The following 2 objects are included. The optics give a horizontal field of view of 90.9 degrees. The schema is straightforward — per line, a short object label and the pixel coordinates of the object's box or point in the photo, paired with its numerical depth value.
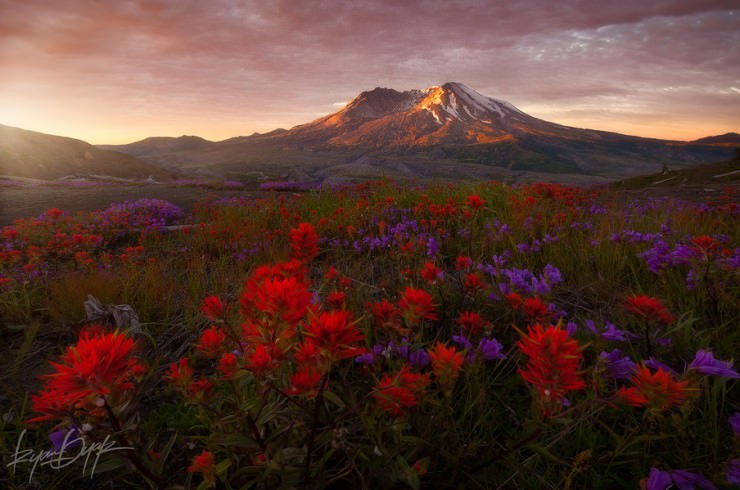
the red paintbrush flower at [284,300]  0.82
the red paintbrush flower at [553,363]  0.76
